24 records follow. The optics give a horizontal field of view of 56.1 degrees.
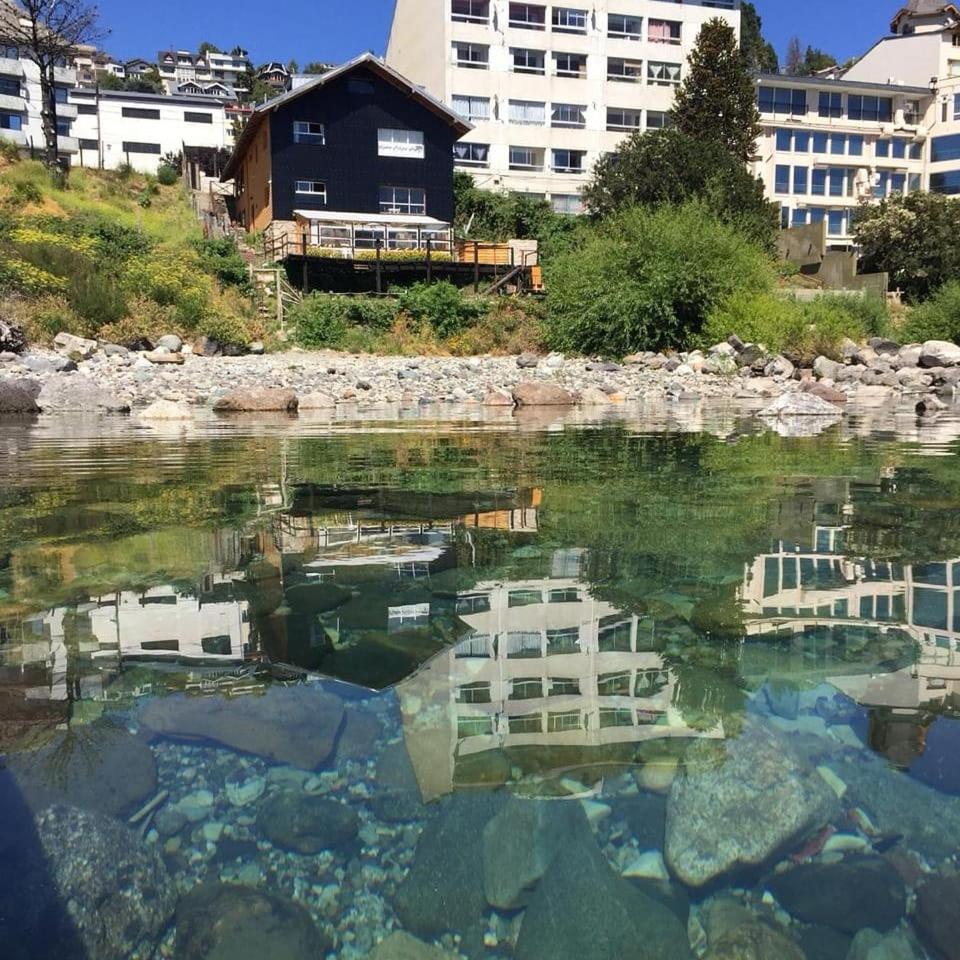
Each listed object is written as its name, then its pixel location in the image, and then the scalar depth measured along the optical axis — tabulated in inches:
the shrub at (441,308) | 1224.8
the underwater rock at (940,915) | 78.6
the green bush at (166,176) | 2191.2
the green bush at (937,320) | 1242.0
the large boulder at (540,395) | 786.8
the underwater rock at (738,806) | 92.2
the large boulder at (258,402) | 692.1
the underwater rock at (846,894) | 82.1
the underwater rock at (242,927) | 78.4
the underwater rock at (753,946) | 78.0
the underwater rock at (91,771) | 100.6
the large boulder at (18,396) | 672.4
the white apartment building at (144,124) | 2952.8
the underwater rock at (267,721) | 113.1
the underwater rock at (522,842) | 87.7
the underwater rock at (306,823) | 93.8
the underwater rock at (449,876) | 83.2
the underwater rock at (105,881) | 80.2
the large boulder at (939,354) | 1070.4
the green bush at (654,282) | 1125.7
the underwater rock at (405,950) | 78.7
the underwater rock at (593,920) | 79.0
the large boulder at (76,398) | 696.4
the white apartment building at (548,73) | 2028.8
